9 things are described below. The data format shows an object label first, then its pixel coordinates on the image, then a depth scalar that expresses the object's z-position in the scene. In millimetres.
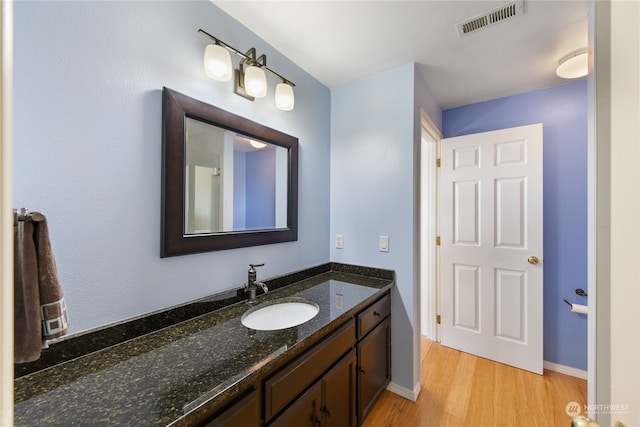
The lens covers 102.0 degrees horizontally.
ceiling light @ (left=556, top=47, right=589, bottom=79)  1692
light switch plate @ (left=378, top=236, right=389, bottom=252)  1935
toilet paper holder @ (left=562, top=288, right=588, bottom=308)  2029
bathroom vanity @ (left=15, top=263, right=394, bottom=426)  674
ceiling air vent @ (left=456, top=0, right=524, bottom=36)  1342
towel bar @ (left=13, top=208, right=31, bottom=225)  605
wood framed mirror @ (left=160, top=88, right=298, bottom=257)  1147
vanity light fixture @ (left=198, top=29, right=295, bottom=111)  1228
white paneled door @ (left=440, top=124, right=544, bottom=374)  2137
